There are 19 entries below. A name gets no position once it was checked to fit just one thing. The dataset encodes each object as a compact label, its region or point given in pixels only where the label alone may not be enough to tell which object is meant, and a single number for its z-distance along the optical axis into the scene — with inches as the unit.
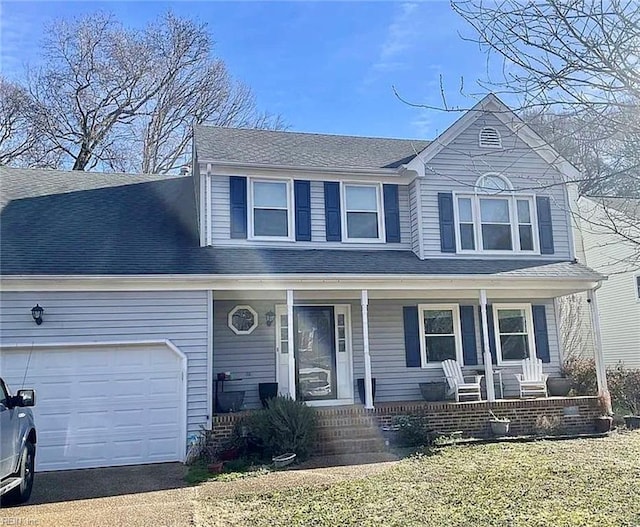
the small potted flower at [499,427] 396.8
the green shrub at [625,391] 499.5
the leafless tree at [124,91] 869.2
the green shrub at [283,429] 341.7
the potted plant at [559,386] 455.2
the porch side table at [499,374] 466.4
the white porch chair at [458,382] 423.3
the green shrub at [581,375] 471.6
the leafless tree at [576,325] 716.0
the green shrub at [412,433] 371.2
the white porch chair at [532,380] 444.5
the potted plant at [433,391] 433.1
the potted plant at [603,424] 410.0
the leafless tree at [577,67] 134.6
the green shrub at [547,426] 403.2
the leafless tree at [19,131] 832.9
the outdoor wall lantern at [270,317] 443.8
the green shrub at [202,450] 346.3
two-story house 353.1
